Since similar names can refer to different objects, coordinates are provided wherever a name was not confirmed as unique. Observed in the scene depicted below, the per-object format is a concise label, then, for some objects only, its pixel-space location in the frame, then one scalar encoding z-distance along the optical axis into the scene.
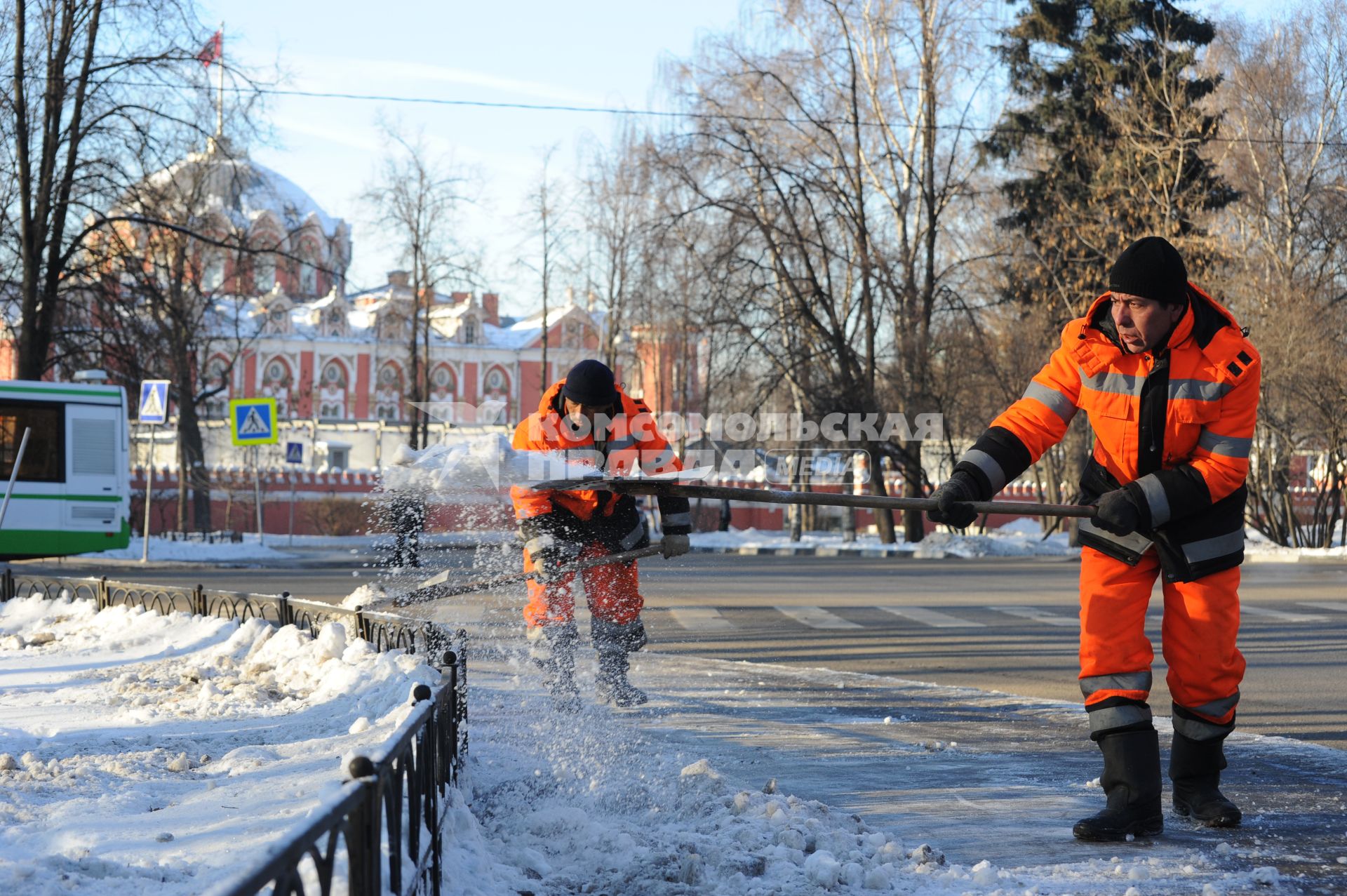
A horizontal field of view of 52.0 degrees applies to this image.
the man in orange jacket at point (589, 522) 6.48
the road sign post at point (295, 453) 29.53
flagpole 22.59
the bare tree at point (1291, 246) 25.66
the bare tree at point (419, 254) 40.59
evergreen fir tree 29.16
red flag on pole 22.28
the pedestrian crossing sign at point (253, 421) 24.67
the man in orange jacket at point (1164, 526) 4.68
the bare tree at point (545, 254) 43.09
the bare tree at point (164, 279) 23.12
